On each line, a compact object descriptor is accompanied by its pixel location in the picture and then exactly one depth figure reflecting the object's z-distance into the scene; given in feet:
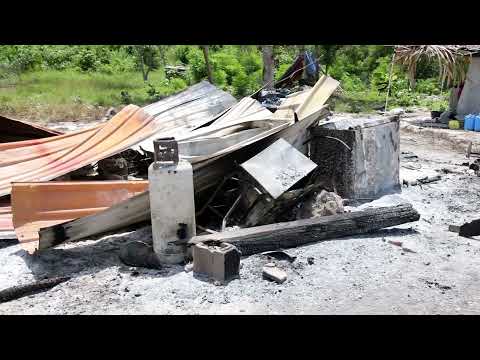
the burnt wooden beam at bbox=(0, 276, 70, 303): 15.93
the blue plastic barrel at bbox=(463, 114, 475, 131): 43.37
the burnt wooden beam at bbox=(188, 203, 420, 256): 18.81
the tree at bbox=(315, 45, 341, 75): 72.90
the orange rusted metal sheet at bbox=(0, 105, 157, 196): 22.71
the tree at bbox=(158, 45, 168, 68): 86.84
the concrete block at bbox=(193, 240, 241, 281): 16.66
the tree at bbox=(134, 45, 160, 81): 80.30
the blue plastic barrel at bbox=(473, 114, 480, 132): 42.84
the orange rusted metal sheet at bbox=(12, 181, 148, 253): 19.04
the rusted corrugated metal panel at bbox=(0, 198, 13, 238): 20.01
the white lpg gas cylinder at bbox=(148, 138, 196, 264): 17.76
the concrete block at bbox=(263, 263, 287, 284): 16.72
